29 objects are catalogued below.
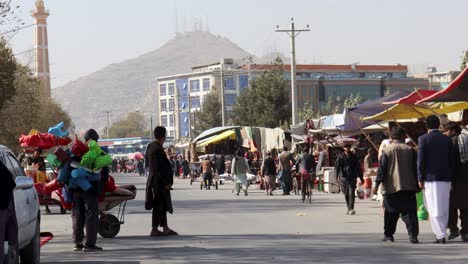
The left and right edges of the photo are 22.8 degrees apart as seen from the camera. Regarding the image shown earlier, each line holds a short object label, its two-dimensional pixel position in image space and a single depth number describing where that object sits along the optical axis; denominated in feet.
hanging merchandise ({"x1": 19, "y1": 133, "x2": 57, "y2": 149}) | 62.69
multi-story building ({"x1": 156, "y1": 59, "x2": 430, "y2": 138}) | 615.16
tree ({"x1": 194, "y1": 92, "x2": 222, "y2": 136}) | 450.71
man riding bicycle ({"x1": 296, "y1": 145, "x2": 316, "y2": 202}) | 108.58
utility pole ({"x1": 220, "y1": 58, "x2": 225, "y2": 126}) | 291.58
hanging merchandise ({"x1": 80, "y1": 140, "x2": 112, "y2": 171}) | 59.06
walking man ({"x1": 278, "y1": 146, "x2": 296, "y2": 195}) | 133.08
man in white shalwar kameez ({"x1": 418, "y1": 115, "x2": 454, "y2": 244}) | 56.34
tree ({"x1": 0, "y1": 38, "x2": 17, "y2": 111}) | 162.20
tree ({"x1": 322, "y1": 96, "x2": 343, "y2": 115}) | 432.78
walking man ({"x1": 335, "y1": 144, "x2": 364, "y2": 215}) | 84.12
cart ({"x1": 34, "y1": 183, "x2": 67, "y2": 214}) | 67.82
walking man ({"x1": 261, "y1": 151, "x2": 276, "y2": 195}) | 137.08
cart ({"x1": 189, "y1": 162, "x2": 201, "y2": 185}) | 212.52
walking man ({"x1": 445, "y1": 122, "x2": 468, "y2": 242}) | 57.06
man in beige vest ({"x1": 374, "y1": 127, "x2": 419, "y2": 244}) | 57.21
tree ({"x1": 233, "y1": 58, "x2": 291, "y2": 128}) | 302.66
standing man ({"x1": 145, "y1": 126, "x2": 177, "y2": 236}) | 66.03
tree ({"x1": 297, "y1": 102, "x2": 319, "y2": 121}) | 309.83
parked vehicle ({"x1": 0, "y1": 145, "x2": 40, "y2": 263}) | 42.57
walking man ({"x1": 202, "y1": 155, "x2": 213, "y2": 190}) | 164.32
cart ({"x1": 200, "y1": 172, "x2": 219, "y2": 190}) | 169.58
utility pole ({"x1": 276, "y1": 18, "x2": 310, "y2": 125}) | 203.82
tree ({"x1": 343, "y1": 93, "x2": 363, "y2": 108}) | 357.37
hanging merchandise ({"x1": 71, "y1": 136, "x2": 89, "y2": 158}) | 59.47
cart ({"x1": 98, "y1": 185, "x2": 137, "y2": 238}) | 65.21
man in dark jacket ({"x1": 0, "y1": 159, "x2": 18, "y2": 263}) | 34.73
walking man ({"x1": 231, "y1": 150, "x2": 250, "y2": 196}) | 136.15
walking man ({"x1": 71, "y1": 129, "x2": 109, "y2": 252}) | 57.57
